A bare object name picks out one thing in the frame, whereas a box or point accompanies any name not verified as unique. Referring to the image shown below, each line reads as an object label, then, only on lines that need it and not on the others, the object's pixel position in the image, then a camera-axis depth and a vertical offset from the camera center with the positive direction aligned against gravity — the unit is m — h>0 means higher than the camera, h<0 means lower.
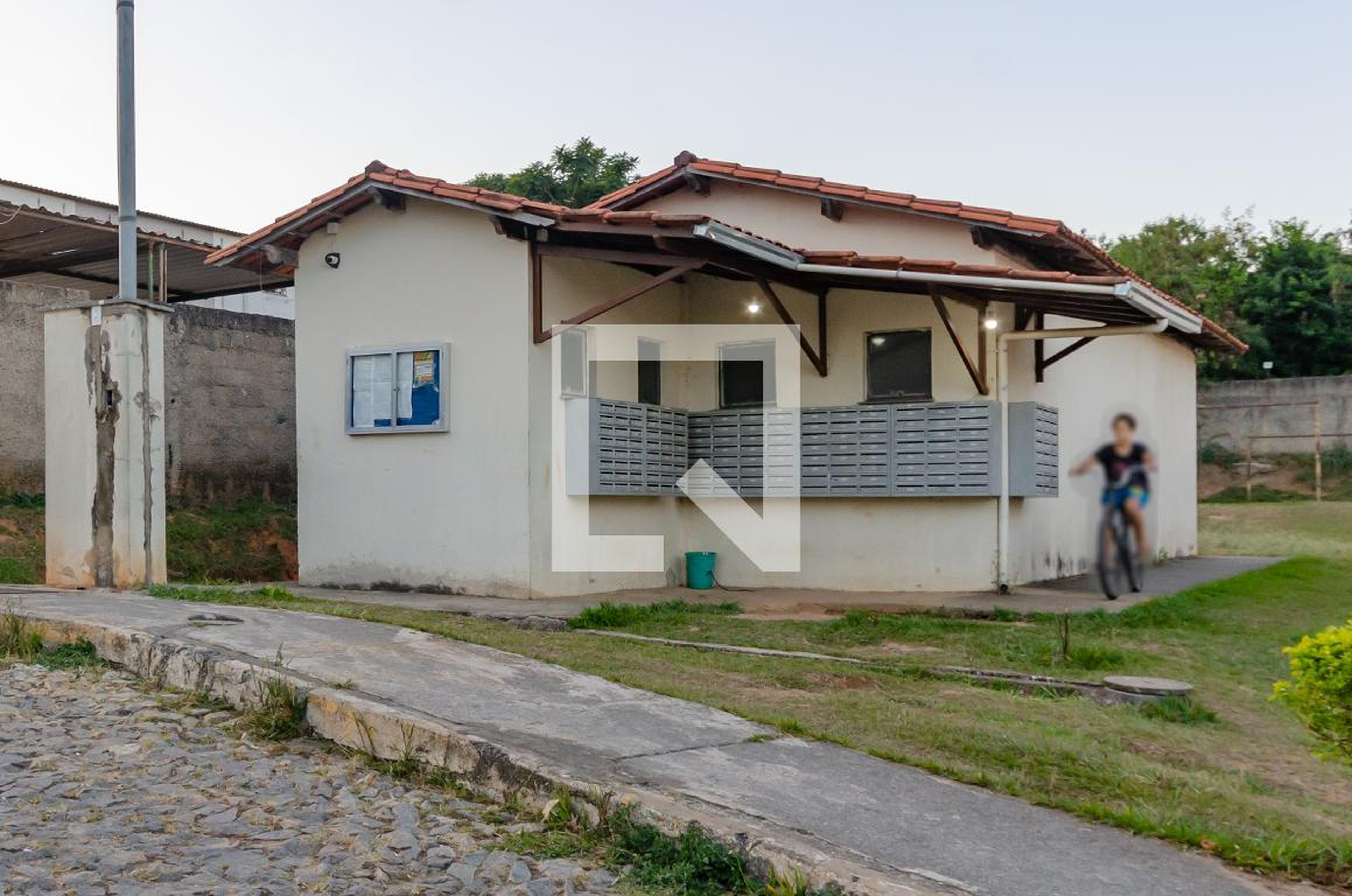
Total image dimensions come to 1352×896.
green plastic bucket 13.73 -1.42
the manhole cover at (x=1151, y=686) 7.50 -1.52
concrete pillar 10.45 -0.06
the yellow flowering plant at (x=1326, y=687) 4.61 -0.94
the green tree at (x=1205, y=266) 28.67 +4.63
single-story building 11.88 +0.61
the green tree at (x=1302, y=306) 28.50 +3.09
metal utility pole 10.59 +2.54
